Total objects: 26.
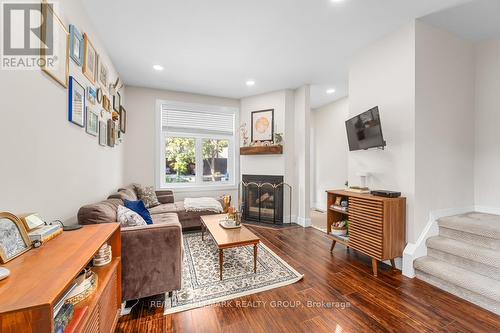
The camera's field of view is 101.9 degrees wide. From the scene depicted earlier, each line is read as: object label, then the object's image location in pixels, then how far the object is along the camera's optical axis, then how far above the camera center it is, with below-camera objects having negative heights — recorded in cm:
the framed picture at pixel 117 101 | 315 +105
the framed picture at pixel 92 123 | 210 +47
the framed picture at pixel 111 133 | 282 +47
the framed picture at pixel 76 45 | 172 +107
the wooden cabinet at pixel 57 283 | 61 -42
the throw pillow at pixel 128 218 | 187 -49
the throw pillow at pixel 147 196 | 357 -54
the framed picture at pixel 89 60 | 199 +111
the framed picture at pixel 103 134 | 249 +41
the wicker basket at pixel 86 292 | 100 -67
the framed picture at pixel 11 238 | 86 -33
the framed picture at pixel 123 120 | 359 +85
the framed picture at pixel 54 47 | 136 +87
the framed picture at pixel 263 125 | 440 +92
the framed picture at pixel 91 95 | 210 +76
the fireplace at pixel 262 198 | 424 -69
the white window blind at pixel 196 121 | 441 +103
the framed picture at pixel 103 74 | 248 +118
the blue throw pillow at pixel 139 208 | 224 -48
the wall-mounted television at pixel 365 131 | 236 +46
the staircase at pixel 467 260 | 179 -94
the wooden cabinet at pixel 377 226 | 217 -66
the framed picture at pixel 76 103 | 170 +56
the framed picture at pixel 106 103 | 256 +83
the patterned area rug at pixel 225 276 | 184 -118
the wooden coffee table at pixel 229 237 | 208 -78
